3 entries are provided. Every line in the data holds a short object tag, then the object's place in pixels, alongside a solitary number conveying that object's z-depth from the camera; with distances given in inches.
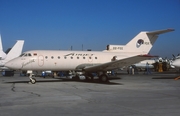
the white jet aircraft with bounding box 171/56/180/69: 959.6
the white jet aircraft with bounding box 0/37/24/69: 1614.4
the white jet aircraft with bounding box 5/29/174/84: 812.6
